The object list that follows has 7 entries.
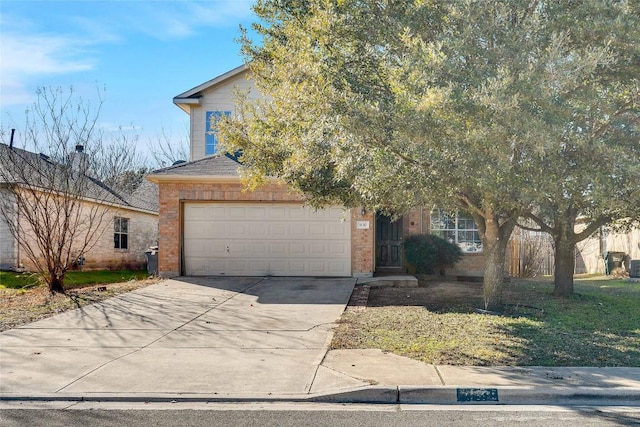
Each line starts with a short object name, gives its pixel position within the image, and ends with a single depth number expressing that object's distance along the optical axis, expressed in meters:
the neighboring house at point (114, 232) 17.39
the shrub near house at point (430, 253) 16.44
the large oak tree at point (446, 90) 6.57
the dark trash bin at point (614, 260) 18.75
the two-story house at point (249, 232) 15.87
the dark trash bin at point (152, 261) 17.64
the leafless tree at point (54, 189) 12.84
